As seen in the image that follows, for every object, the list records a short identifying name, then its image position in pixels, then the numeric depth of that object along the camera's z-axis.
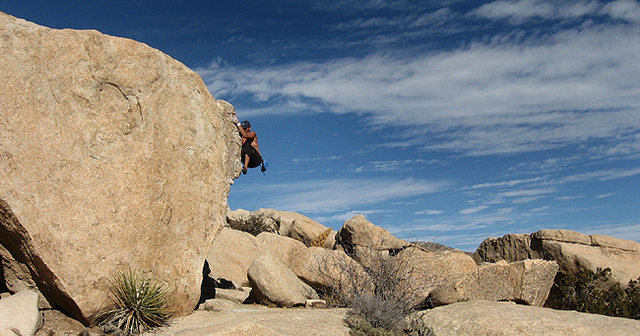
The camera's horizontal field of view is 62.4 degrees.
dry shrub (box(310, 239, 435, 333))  12.82
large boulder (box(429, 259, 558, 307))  12.77
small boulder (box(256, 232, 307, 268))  17.98
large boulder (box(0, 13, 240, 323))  9.42
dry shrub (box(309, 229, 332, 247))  22.20
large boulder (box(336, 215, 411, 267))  15.52
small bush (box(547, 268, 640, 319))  14.42
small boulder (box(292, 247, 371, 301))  14.02
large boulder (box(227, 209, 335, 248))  24.47
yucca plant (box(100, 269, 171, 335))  9.65
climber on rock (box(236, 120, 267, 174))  14.75
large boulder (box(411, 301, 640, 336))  10.08
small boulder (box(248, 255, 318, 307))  13.05
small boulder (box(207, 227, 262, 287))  17.36
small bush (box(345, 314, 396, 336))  10.36
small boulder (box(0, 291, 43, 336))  8.93
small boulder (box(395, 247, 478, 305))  13.47
